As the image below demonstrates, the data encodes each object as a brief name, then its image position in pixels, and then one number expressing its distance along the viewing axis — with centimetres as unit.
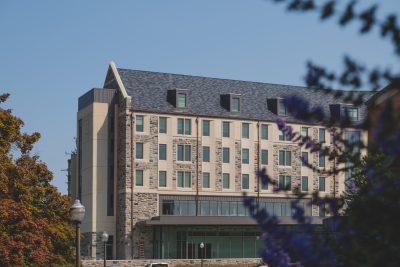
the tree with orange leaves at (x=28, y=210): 4003
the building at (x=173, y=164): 8094
